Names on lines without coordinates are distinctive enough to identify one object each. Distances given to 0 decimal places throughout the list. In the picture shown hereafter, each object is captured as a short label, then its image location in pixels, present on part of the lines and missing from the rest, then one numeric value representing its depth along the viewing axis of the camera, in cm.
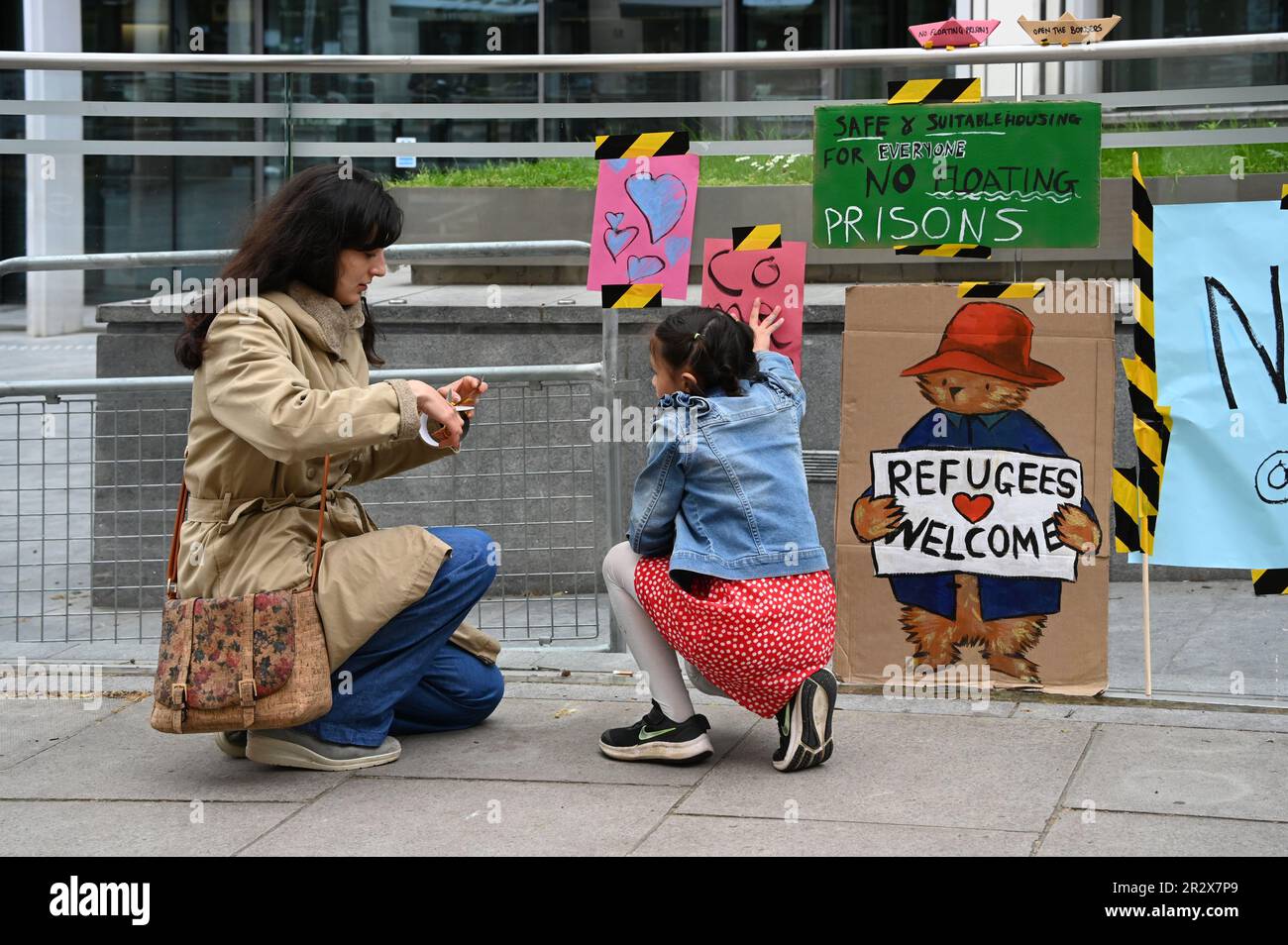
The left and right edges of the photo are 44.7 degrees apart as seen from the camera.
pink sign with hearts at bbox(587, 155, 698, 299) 501
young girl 411
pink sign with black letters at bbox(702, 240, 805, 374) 484
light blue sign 466
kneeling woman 392
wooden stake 474
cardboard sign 477
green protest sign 473
